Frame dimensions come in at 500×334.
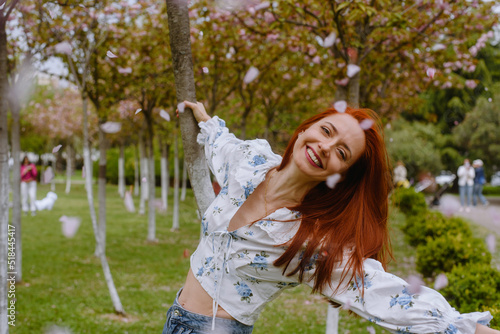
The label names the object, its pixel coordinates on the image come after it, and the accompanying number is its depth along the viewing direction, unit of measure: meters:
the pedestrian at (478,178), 15.06
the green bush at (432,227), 7.30
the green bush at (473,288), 3.77
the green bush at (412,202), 11.76
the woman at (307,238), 1.56
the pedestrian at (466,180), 14.88
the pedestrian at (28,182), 13.85
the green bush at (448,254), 5.45
